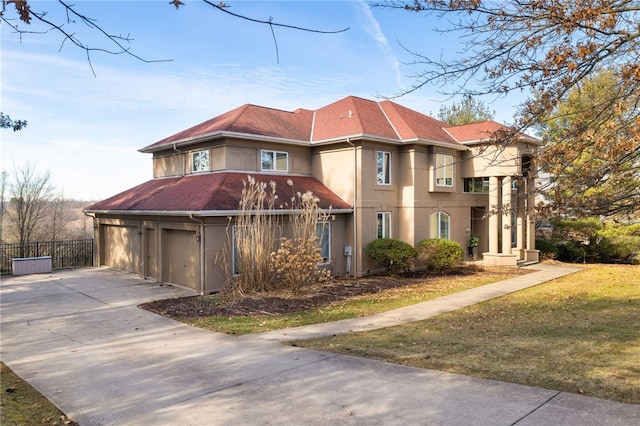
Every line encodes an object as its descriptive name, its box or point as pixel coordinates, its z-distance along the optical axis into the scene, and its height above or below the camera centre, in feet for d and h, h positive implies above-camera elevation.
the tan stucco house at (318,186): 50.08 +4.01
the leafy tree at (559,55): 18.17 +6.96
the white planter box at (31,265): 60.08 -6.48
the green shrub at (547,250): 77.77 -6.52
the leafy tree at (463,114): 125.39 +28.57
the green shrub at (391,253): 56.75 -4.94
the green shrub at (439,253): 60.18 -5.35
